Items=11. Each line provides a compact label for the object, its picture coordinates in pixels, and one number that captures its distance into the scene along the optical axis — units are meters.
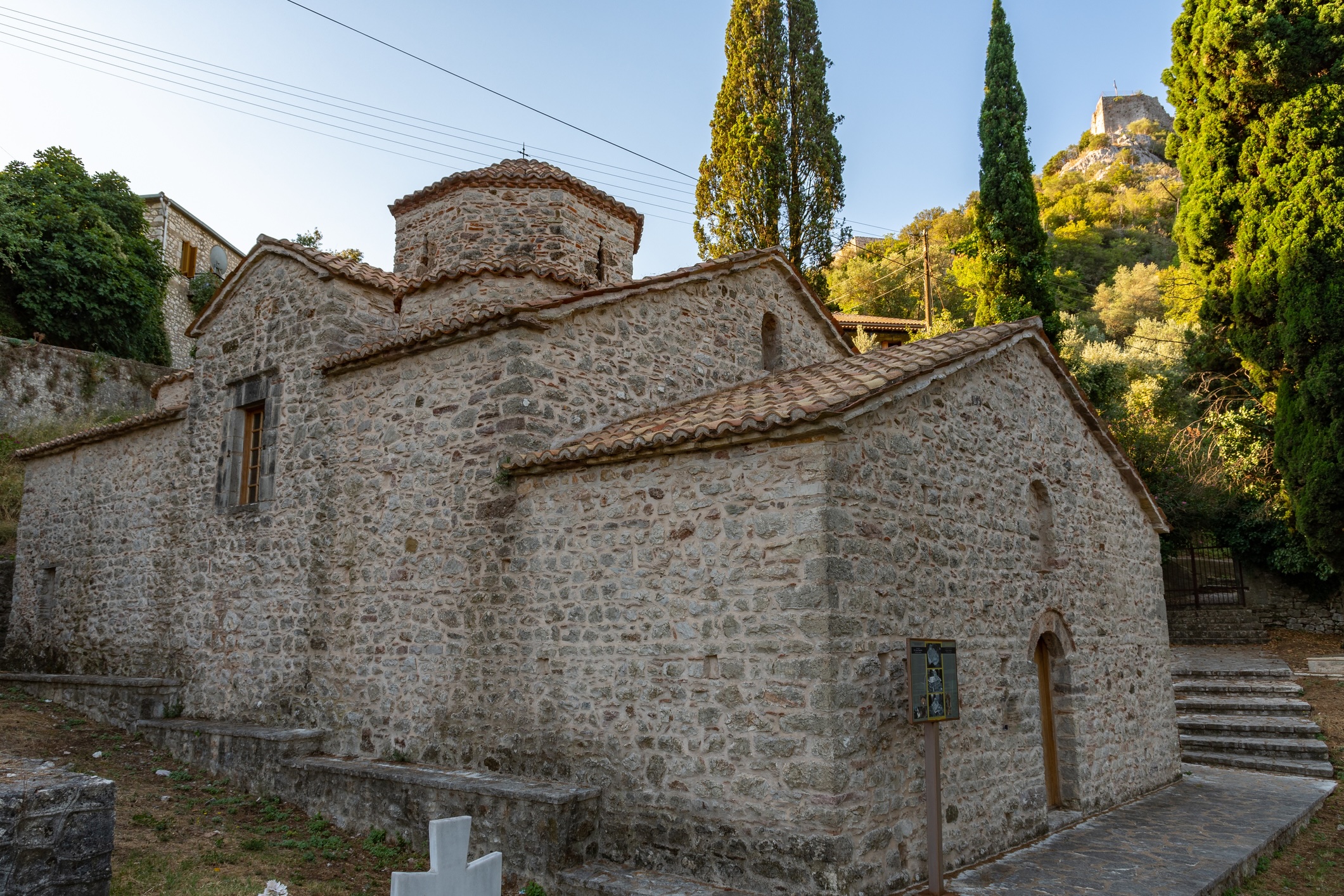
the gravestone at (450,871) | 3.59
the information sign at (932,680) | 5.96
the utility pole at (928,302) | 25.25
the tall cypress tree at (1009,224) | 17.03
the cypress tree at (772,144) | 17.22
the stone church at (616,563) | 6.09
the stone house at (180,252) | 27.33
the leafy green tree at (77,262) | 21.69
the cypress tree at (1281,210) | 13.83
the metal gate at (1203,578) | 18.23
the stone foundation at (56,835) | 4.86
